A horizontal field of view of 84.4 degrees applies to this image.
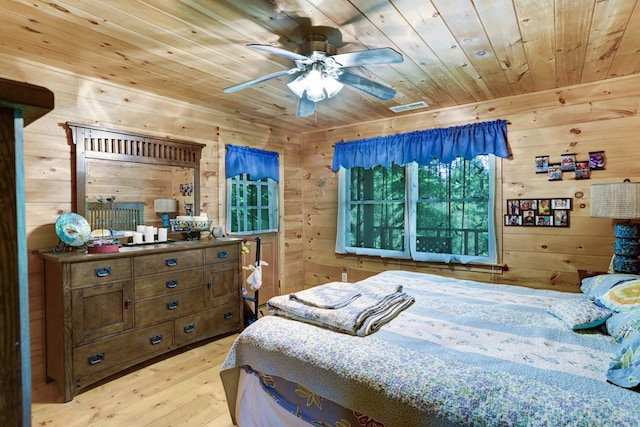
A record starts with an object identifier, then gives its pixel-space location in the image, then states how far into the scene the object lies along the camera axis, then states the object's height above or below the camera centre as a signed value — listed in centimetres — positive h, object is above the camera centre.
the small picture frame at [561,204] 314 +4
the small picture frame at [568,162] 311 +41
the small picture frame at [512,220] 339 -11
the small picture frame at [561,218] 316 -9
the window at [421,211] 363 -2
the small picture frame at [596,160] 299 +41
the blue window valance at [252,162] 397 +56
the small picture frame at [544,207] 323 +1
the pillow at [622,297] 168 -45
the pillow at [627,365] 115 -54
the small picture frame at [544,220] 323 -11
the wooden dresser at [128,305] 240 -74
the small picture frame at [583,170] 305 +34
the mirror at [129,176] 287 +32
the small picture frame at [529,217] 331 -8
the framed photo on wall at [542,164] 323 +41
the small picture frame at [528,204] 329 +4
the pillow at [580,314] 168 -52
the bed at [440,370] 111 -60
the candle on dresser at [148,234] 322 -22
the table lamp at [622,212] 247 -3
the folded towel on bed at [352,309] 171 -53
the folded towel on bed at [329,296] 190 -50
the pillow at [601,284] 203 -46
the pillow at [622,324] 144 -50
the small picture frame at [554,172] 317 +33
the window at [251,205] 406 +6
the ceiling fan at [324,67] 196 +85
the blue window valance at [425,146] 347 +69
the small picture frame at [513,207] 339 +2
